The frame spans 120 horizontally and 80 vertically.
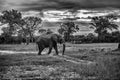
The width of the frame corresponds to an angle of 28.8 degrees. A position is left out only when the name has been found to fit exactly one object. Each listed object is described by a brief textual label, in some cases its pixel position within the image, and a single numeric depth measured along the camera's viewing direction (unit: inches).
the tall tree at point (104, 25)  3612.2
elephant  930.7
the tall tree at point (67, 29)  4324.3
